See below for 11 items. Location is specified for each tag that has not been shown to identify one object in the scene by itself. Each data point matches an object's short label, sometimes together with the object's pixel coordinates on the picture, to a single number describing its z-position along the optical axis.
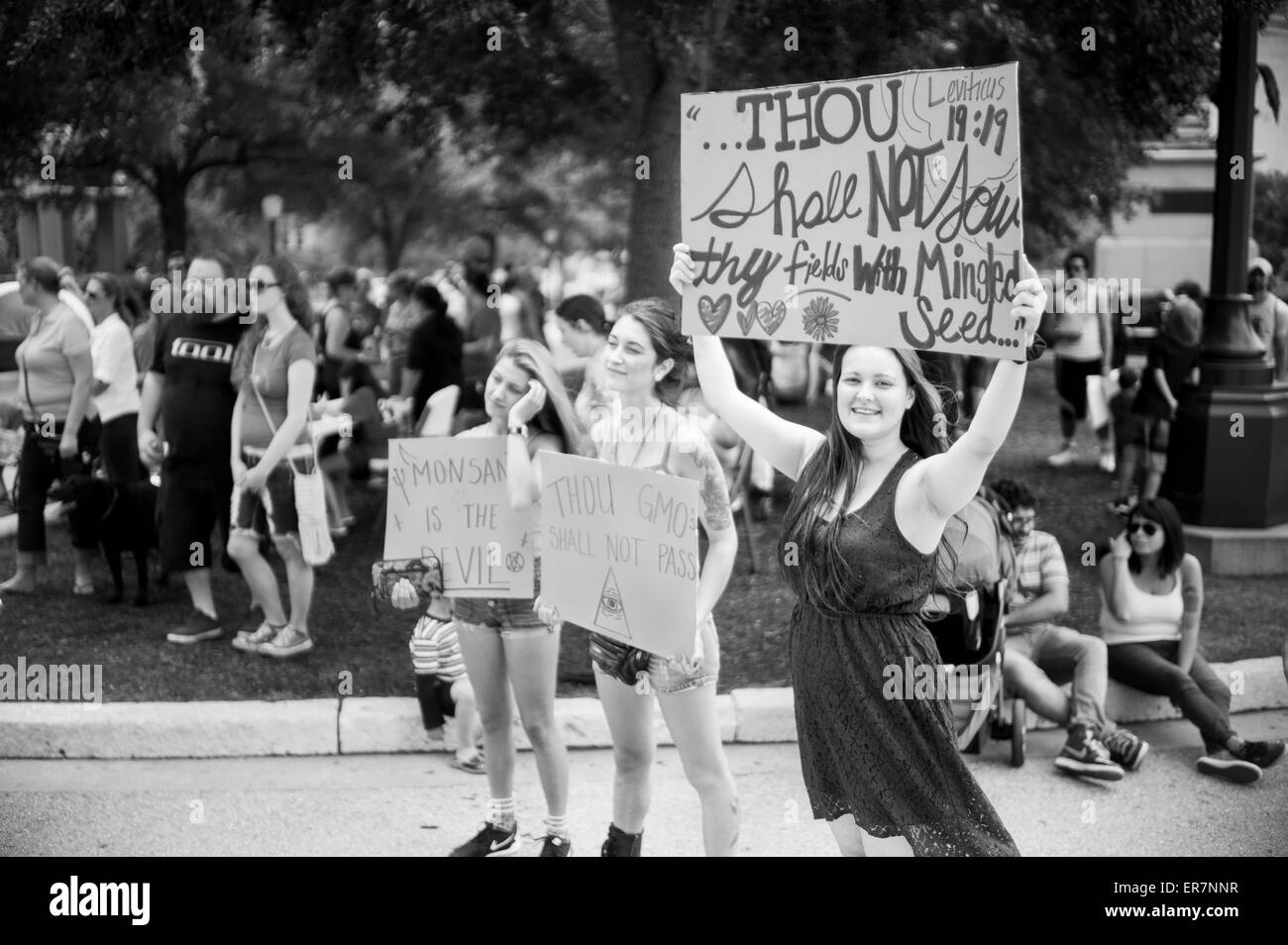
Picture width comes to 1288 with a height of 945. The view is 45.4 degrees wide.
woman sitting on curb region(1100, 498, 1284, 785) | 6.15
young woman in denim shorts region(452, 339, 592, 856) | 4.74
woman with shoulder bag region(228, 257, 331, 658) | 6.71
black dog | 7.79
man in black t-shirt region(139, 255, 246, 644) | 7.14
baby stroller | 5.56
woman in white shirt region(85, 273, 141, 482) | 8.28
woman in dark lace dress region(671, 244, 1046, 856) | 3.62
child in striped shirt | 5.90
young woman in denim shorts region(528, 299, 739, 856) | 4.26
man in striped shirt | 5.81
